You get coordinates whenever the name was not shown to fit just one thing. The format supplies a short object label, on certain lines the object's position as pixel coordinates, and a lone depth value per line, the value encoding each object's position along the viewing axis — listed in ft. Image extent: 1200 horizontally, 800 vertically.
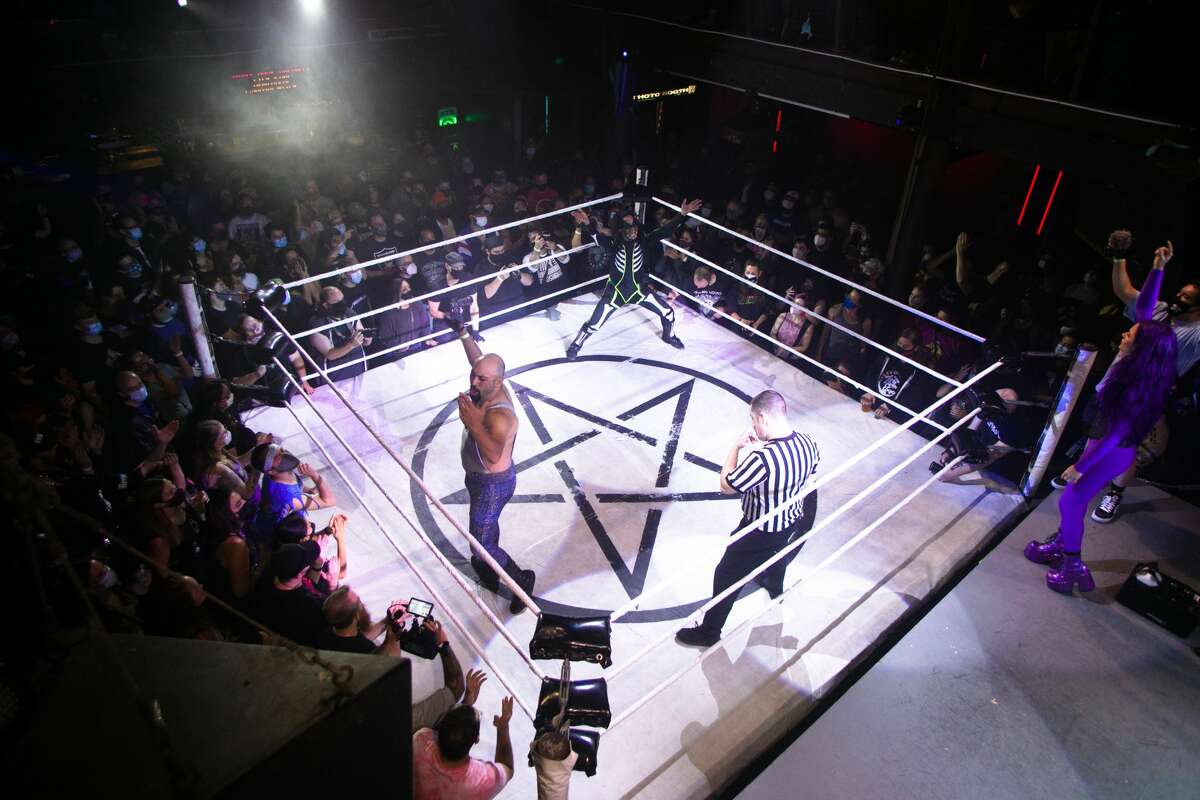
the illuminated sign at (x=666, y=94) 35.17
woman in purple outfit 12.60
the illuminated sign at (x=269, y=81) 38.22
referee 11.84
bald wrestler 12.65
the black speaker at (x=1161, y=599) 12.91
